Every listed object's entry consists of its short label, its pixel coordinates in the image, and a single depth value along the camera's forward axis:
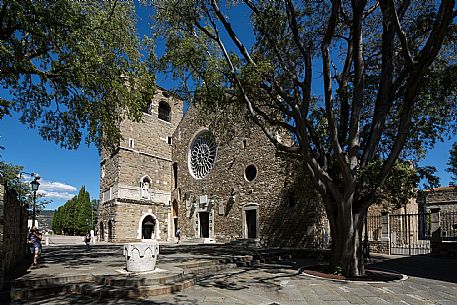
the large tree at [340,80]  7.75
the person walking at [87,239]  16.25
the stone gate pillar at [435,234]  13.05
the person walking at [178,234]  21.30
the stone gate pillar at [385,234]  13.55
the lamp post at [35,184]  12.21
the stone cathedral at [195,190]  16.16
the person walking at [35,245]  8.16
